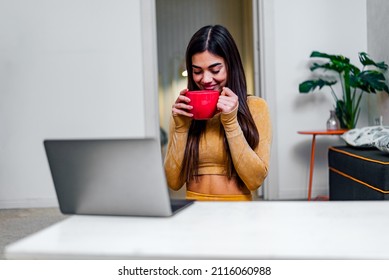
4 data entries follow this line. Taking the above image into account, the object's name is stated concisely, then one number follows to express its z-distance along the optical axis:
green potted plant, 3.06
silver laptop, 0.70
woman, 1.22
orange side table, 3.04
